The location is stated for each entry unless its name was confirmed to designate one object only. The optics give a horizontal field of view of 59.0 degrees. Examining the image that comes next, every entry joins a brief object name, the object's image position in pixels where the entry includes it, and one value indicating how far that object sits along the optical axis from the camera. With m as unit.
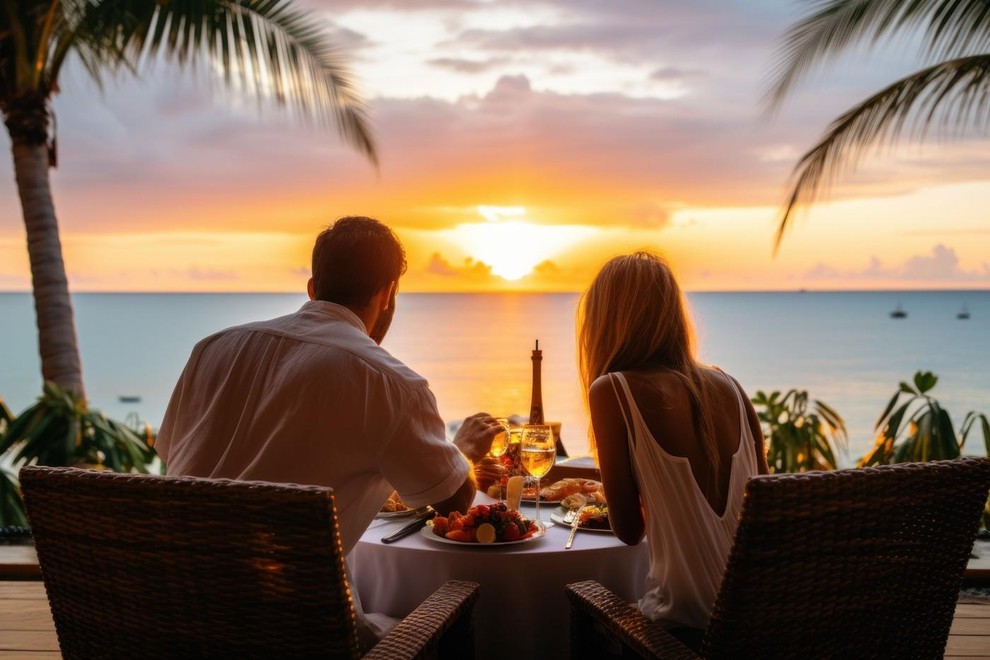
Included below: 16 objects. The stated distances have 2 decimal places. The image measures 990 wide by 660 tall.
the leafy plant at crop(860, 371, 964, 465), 4.91
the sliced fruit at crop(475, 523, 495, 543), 2.26
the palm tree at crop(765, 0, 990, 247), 5.07
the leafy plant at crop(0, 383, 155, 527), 5.55
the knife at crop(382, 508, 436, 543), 2.35
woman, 2.21
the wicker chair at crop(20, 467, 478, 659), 1.55
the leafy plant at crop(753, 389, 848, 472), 5.78
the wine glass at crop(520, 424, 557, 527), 2.42
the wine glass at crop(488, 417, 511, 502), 2.51
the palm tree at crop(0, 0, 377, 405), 5.68
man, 1.99
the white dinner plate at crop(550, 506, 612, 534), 2.43
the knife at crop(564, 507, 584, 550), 2.30
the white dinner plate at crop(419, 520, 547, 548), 2.27
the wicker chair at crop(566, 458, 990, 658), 1.62
